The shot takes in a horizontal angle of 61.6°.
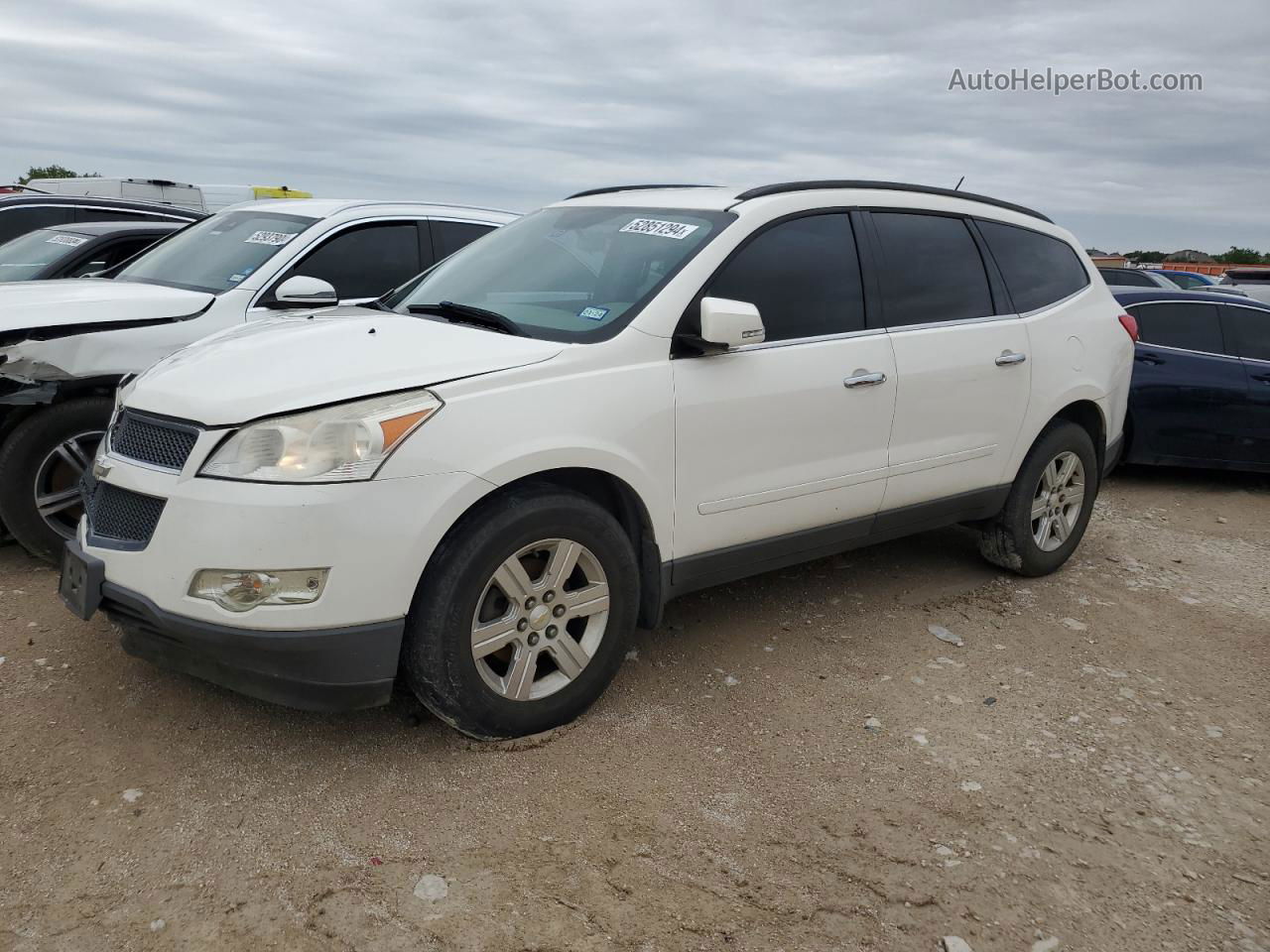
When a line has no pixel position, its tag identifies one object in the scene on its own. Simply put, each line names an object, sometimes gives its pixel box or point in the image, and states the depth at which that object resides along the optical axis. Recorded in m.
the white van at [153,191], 15.48
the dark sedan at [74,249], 7.10
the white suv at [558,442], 3.04
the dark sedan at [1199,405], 8.01
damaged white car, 4.66
